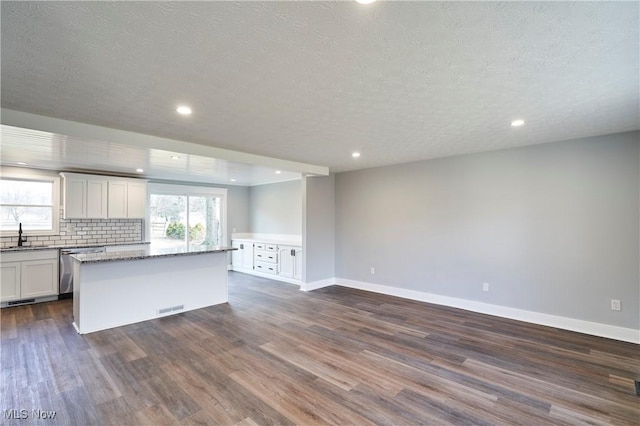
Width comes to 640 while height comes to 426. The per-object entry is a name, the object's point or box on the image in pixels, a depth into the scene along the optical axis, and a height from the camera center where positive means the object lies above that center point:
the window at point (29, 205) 5.36 +0.27
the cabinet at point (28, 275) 4.91 -0.90
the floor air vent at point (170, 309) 4.51 -1.34
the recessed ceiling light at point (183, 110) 2.70 +0.97
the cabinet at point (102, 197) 5.64 +0.44
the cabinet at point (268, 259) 6.58 -0.97
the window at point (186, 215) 7.12 +0.09
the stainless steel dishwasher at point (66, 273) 5.43 -0.95
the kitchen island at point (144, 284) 3.93 -0.93
